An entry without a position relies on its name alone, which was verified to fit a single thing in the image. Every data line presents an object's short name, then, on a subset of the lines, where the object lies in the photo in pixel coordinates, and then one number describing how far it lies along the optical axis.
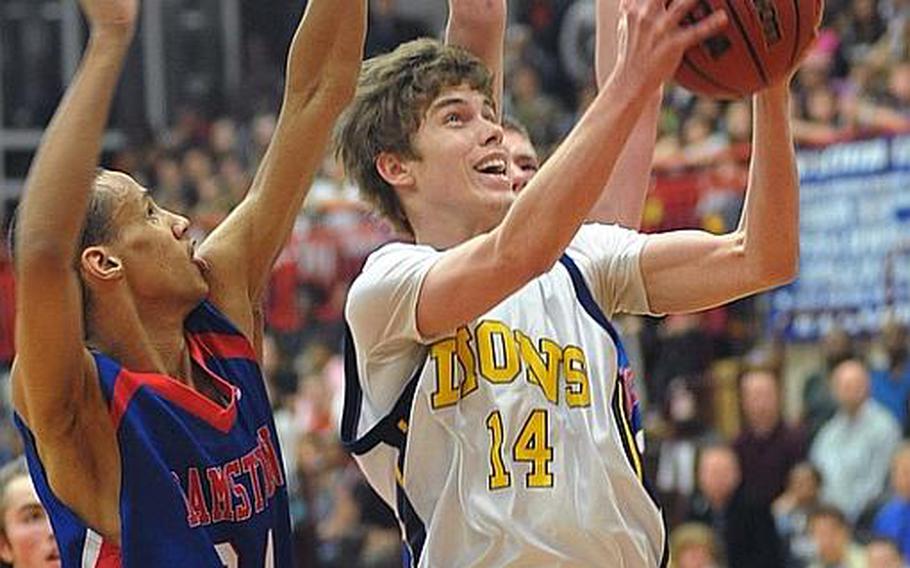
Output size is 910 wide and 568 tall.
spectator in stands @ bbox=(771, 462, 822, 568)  9.96
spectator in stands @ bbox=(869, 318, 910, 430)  10.38
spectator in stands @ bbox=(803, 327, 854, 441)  10.62
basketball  4.06
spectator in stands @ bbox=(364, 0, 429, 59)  17.69
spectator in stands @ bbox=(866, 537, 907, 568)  9.18
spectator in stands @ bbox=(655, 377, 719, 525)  10.88
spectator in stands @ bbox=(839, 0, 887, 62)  12.62
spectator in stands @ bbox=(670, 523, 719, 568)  9.81
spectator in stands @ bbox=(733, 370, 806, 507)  10.34
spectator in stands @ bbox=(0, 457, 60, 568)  5.55
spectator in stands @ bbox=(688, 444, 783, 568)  10.12
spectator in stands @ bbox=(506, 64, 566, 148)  14.25
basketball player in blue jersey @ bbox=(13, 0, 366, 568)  4.04
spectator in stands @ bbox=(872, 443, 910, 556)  9.49
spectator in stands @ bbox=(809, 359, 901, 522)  10.09
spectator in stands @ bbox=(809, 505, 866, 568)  9.62
